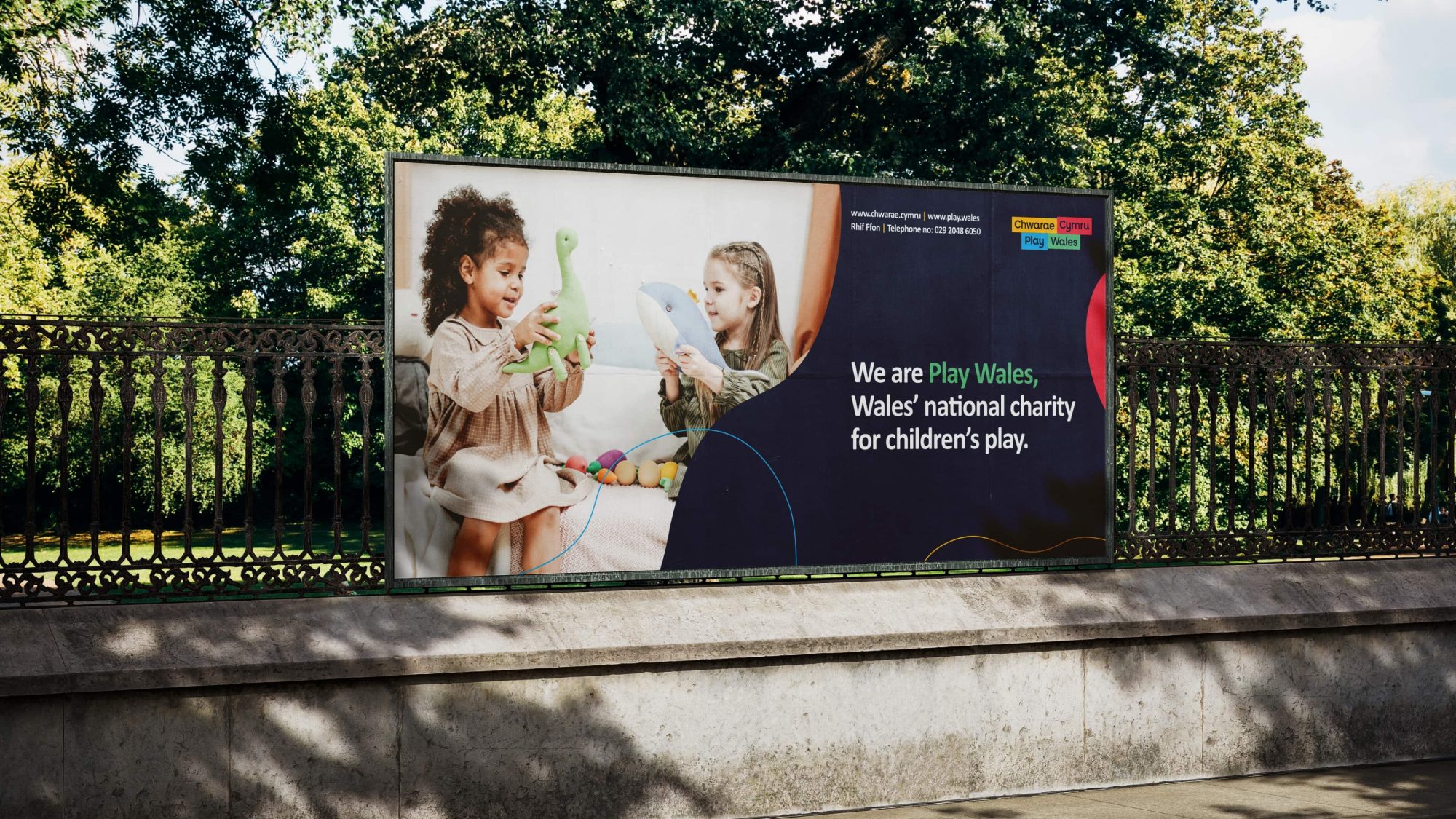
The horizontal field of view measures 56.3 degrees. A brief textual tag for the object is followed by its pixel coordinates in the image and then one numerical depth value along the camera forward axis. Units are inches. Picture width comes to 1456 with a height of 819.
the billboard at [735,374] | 275.1
